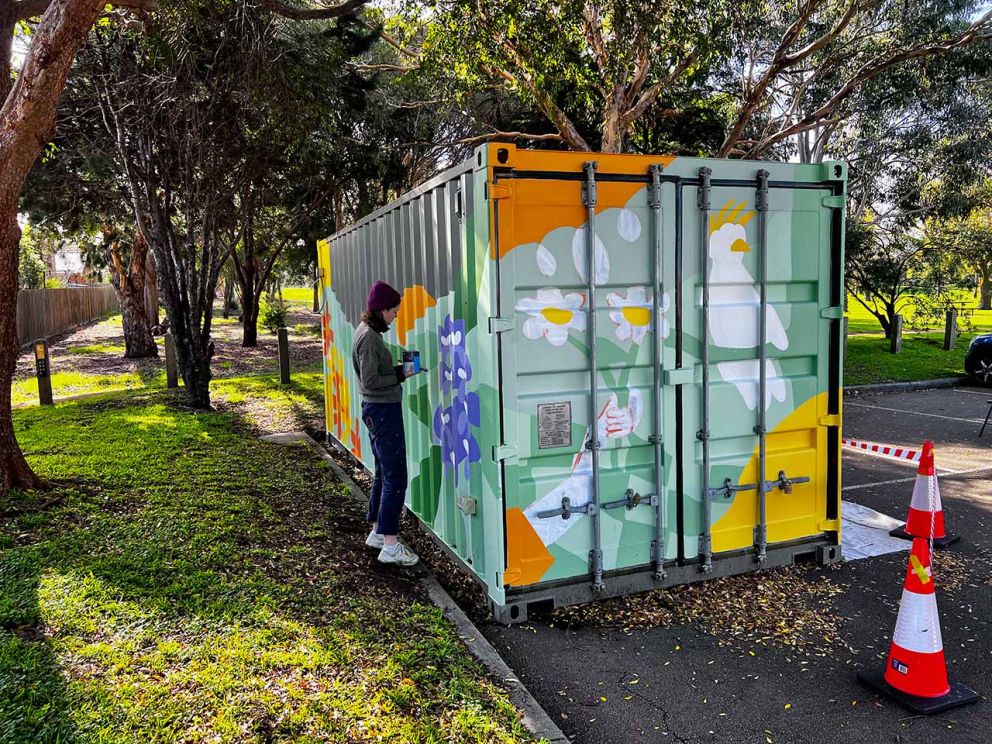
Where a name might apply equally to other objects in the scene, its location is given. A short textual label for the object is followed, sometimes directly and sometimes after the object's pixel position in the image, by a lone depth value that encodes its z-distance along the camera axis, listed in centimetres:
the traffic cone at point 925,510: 394
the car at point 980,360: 1499
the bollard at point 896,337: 1939
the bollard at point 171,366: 1412
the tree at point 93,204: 1152
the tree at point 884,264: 2041
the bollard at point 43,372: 1209
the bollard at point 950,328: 2016
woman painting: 530
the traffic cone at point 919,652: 369
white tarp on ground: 582
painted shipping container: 443
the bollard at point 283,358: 1532
